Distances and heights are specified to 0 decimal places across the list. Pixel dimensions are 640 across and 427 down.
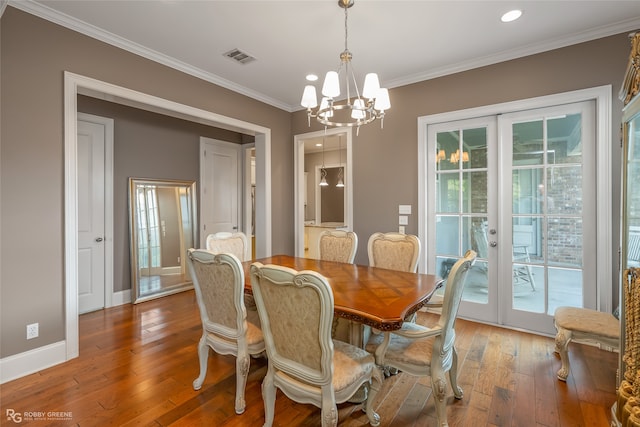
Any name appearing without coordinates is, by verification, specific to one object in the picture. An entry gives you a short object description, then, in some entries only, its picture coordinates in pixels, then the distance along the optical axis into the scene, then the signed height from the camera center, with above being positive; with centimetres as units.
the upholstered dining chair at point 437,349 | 158 -80
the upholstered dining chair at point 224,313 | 180 -65
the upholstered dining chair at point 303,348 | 137 -67
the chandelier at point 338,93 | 208 +84
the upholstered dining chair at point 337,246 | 311 -36
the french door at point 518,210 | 280 +1
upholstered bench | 212 -87
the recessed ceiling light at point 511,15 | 236 +157
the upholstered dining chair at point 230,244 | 296 -32
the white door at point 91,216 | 360 -3
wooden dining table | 156 -51
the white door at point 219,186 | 482 +44
